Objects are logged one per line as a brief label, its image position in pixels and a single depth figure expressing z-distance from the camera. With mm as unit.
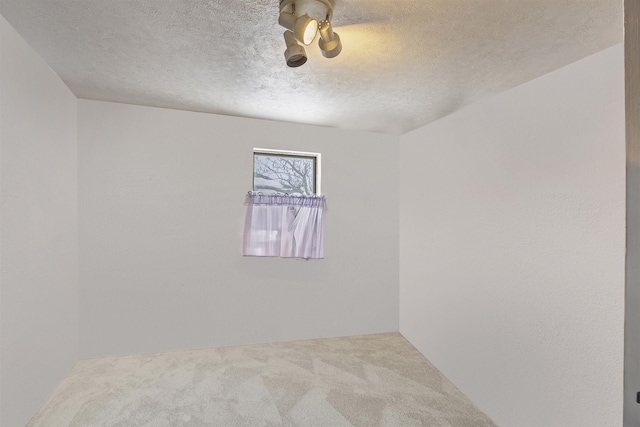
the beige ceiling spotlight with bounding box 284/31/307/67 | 1523
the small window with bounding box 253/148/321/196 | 3211
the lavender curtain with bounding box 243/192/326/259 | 3074
